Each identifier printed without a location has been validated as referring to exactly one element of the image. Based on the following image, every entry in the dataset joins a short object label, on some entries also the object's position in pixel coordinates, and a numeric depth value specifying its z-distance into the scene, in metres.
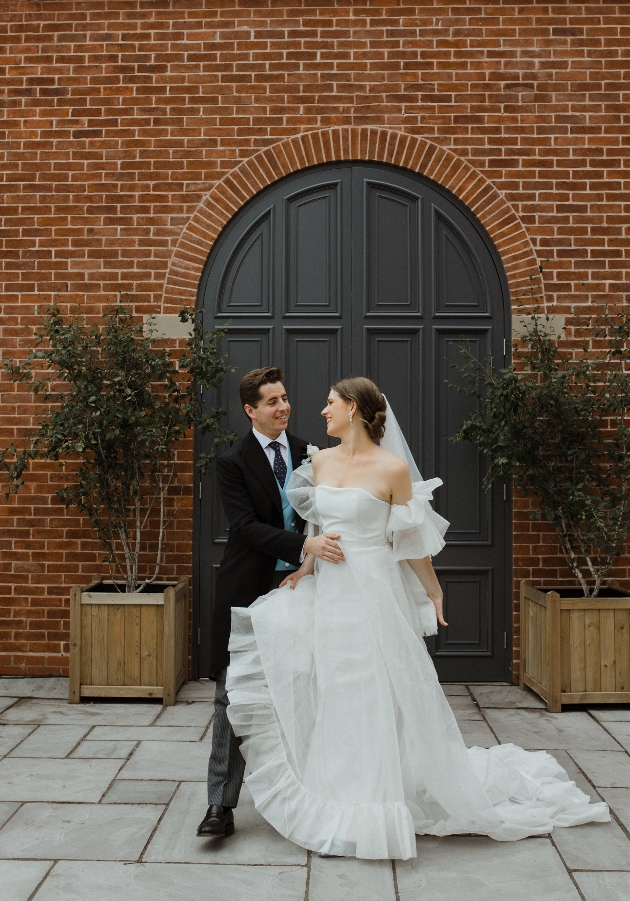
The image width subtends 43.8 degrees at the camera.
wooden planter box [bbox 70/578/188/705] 4.81
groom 3.05
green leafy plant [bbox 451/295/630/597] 4.80
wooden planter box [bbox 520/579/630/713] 4.71
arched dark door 5.31
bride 2.85
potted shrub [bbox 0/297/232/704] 4.77
